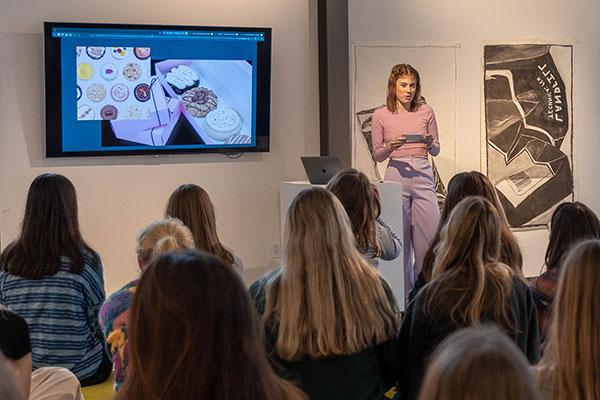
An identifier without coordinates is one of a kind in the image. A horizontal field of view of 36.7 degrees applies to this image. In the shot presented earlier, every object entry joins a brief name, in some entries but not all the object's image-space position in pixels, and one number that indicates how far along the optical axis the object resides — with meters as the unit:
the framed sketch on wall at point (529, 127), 7.56
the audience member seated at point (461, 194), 3.72
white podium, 5.93
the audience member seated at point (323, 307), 2.71
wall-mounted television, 6.40
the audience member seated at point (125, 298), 3.14
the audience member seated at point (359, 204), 3.82
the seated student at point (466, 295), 2.86
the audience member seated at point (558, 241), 3.41
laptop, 6.24
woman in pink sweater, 6.61
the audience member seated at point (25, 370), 2.34
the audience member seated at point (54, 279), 3.88
